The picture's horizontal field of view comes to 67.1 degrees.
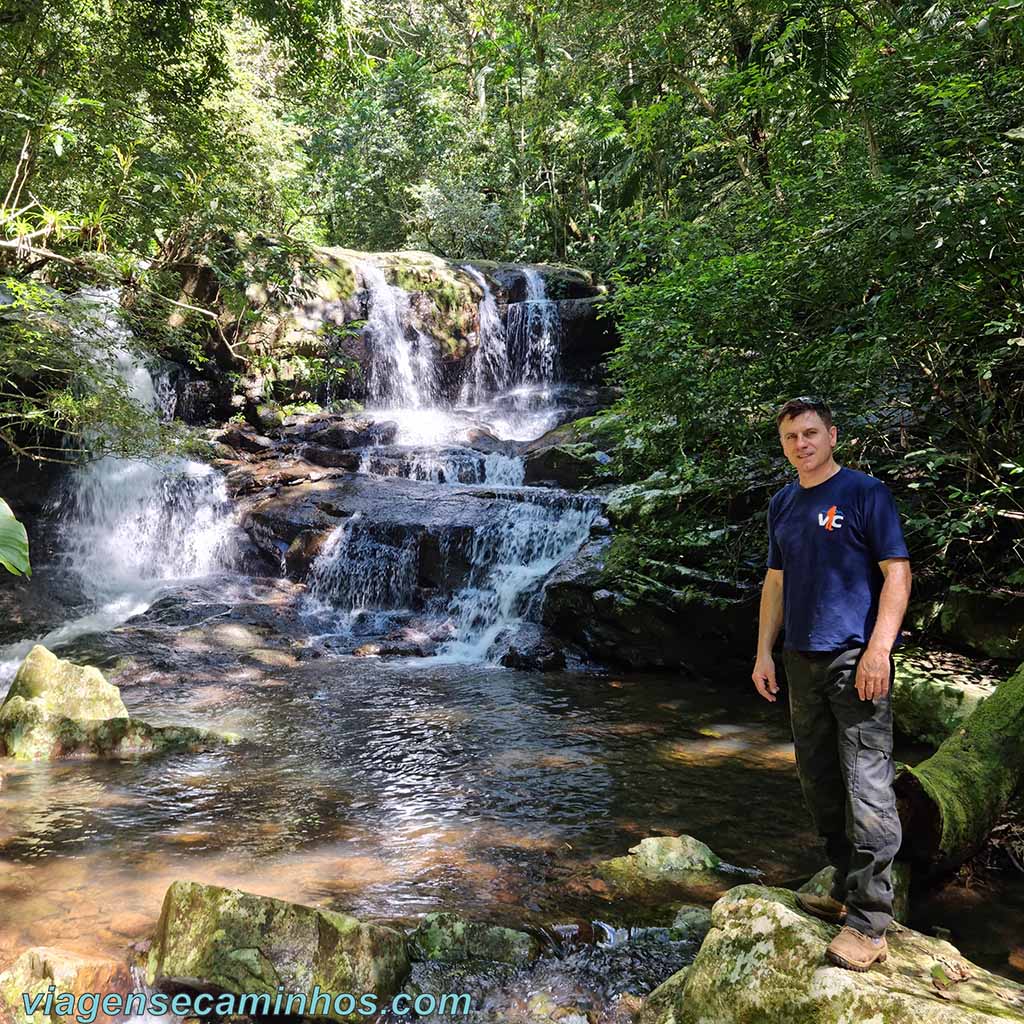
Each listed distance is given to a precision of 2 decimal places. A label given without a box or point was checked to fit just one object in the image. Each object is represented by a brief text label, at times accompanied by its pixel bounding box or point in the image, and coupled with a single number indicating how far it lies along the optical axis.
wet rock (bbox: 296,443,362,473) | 14.45
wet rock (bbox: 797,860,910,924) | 3.23
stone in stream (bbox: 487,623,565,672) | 8.88
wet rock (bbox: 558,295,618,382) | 19.75
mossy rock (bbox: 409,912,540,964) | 3.29
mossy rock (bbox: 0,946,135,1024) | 2.86
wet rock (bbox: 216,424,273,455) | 14.89
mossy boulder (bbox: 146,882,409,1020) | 2.96
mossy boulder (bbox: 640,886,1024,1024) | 2.19
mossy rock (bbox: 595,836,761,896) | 3.93
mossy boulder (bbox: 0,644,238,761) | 5.96
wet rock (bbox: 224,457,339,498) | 13.31
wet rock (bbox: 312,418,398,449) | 15.24
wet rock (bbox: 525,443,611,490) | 13.10
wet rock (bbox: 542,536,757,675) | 7.87
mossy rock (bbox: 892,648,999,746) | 5.29
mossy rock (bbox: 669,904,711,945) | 3.42
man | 2.43
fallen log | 3.37
